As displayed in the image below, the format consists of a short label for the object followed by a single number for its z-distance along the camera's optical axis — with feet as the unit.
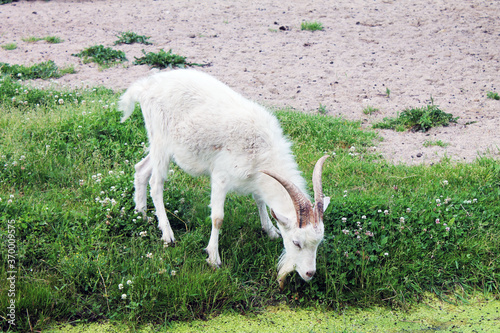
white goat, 30.35
